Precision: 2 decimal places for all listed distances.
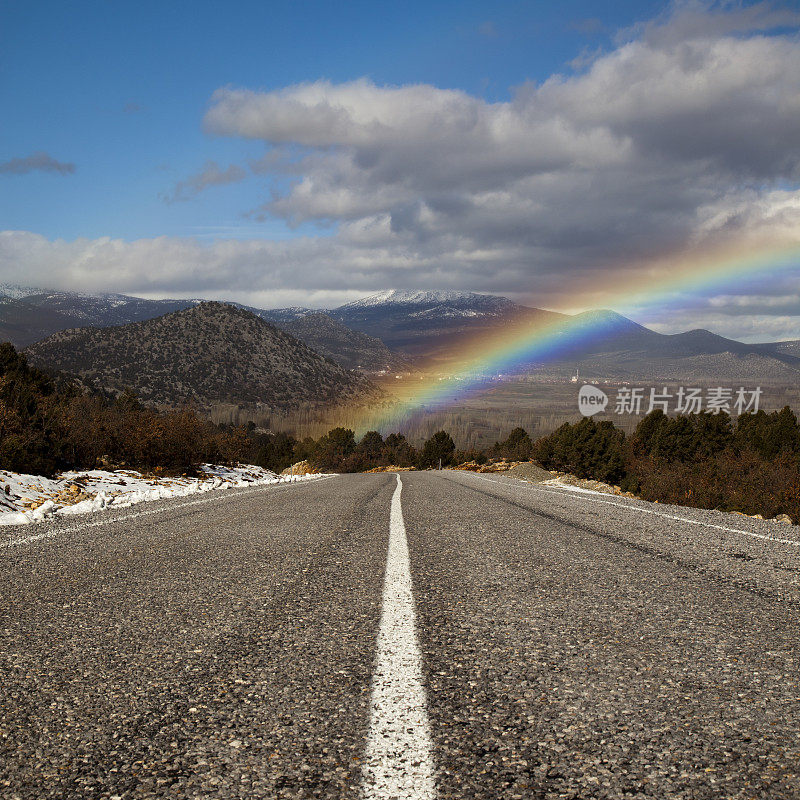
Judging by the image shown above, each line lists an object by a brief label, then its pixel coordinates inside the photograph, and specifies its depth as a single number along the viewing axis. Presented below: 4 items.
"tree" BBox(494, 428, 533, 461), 77.99
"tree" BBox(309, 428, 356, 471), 75.06
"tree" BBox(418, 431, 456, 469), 85.25
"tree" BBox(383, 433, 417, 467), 94.34
